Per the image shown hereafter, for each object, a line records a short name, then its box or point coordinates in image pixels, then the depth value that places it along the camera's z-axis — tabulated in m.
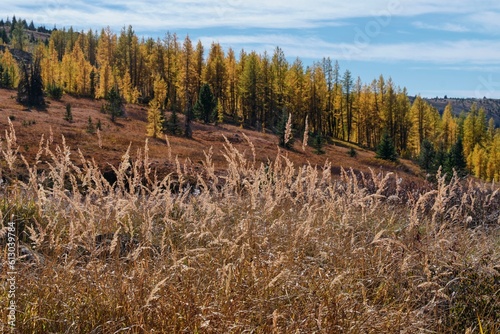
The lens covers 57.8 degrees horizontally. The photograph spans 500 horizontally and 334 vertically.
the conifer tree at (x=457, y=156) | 50.38
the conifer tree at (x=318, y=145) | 52.09
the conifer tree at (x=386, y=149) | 54.85
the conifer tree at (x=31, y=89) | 53.69
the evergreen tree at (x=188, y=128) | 50.97
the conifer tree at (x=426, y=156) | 52.75
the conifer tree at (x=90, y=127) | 42.11
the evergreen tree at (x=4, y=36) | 150.15
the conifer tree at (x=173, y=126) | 51.22
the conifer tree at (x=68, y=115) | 47.25
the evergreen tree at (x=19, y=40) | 133.00
